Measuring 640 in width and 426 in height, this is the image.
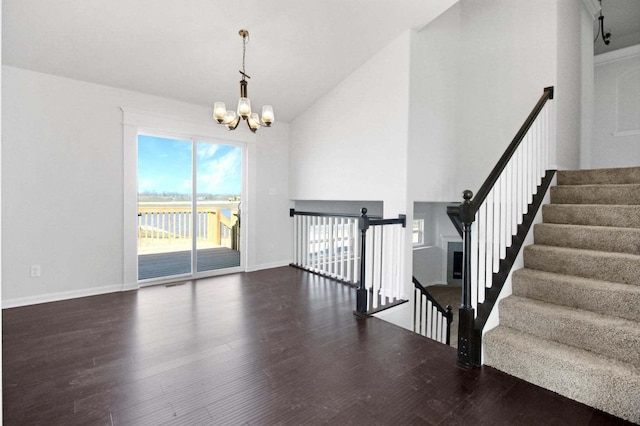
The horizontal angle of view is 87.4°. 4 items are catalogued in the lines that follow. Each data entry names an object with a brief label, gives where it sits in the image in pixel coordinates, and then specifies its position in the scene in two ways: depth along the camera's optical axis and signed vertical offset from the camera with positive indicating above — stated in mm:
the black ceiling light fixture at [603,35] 4797 +2729
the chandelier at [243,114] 3264 +970
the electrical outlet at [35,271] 3736 -695
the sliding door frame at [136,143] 4281 +862
